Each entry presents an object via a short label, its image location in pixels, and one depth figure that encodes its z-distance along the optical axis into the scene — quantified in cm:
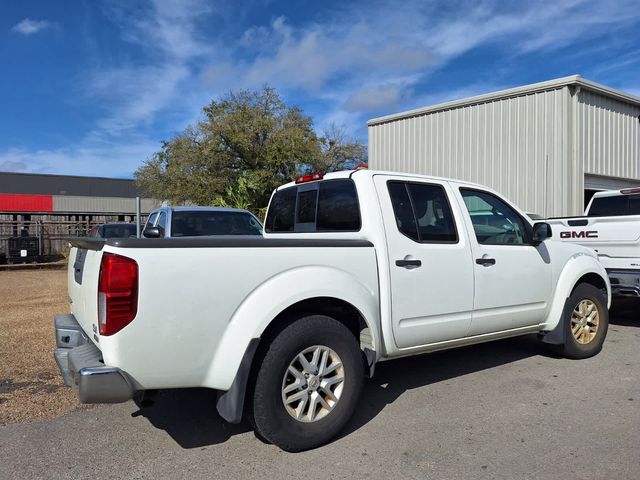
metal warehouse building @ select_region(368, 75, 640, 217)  1262
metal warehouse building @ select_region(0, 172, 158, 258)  4493
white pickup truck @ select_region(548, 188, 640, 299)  710
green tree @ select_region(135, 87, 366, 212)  2581
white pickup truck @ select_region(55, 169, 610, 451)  313
